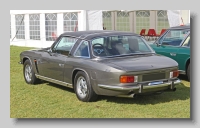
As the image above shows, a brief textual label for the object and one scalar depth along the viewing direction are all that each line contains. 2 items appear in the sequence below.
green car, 8.93
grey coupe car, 6.38
